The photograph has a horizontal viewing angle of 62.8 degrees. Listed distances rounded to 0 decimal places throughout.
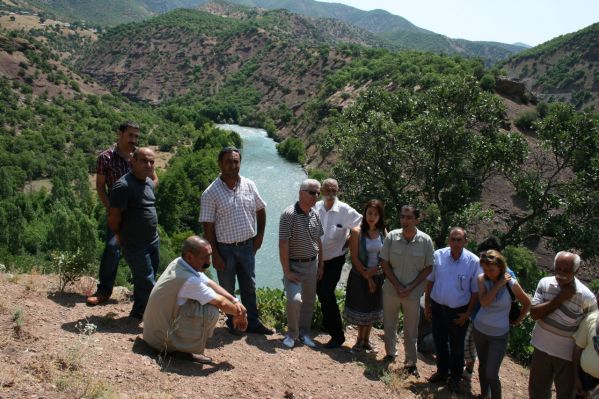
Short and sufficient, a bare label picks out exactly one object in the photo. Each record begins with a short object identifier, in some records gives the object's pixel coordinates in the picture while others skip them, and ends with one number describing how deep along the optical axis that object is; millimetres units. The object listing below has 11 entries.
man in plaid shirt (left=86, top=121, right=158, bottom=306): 5352
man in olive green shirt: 5340
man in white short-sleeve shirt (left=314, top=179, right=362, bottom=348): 5754
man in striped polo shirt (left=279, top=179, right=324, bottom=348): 5375
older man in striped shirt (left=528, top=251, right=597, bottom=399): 4645
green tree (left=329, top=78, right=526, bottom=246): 12734
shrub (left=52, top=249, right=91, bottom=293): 5918
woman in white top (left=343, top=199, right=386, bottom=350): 5633
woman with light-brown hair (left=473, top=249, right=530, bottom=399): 4902
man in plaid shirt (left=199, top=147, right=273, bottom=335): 5273
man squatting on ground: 4348
